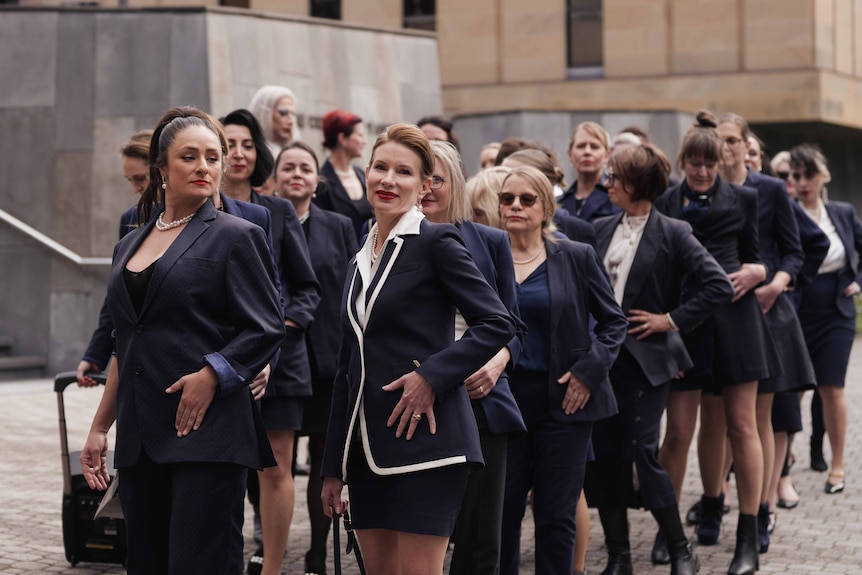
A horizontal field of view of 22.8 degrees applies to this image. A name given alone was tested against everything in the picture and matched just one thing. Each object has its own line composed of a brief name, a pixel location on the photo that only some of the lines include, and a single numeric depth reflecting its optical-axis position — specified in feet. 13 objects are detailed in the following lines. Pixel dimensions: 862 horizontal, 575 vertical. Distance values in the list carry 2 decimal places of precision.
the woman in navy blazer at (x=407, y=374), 21.66
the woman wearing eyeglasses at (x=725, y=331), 37.39
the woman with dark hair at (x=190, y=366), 21.68
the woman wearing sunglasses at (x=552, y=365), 28.80
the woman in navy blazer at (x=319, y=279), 34.22
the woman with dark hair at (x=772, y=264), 39.94
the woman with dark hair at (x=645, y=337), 34.22
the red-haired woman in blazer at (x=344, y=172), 42.94
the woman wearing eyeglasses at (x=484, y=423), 25.19
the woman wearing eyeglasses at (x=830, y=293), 50.12
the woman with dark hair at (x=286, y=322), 31.61
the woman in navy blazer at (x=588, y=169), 42.67
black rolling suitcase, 34.67
